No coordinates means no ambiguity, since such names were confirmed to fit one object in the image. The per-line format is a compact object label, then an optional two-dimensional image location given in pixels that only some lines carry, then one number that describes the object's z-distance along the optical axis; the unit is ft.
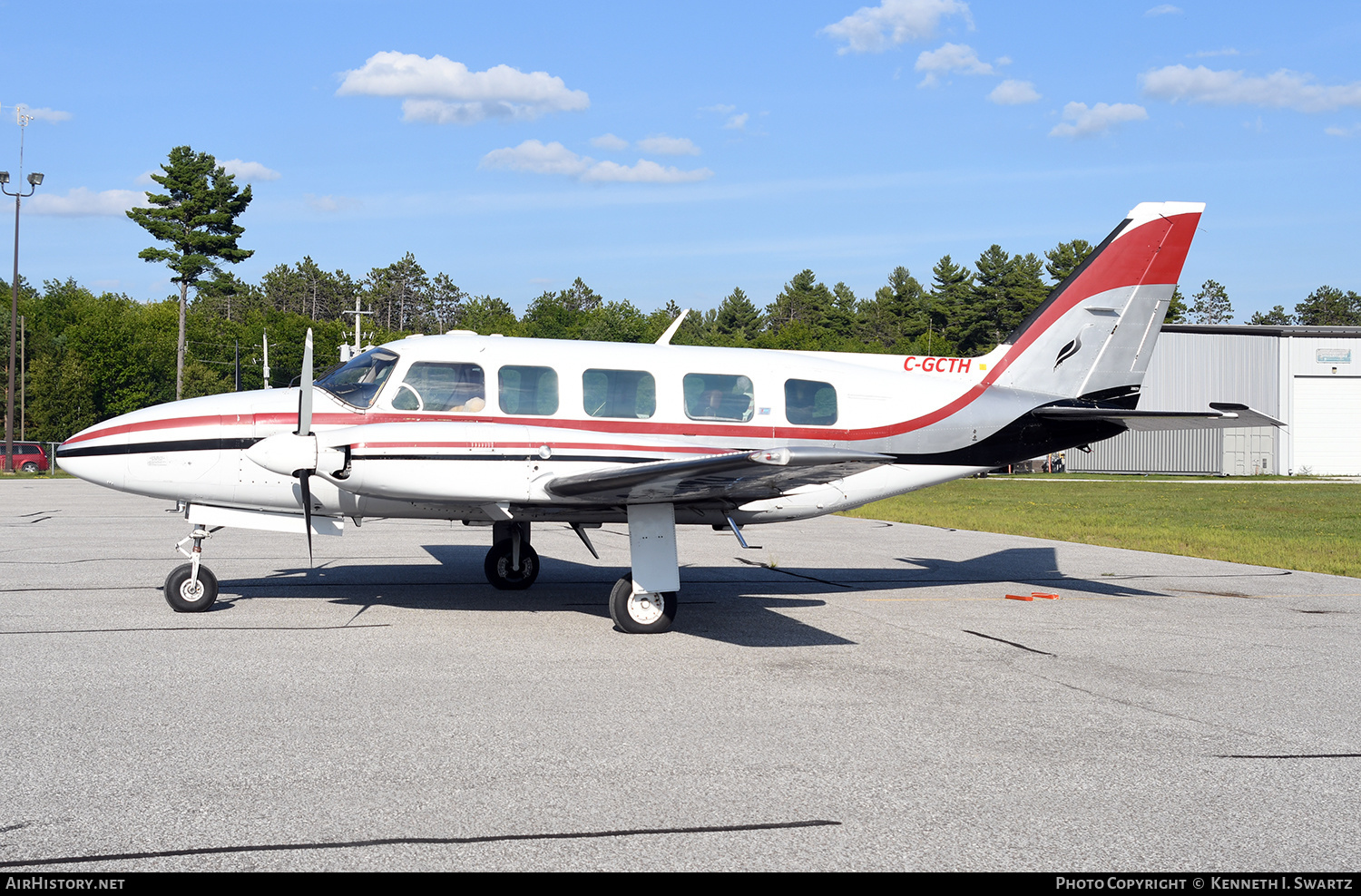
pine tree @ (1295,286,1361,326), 427.33
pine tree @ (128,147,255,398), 213.66
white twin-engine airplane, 31.24
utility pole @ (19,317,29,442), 219.00
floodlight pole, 152.25
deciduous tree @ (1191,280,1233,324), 552.00
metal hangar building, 185.78
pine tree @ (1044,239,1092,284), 315.56
